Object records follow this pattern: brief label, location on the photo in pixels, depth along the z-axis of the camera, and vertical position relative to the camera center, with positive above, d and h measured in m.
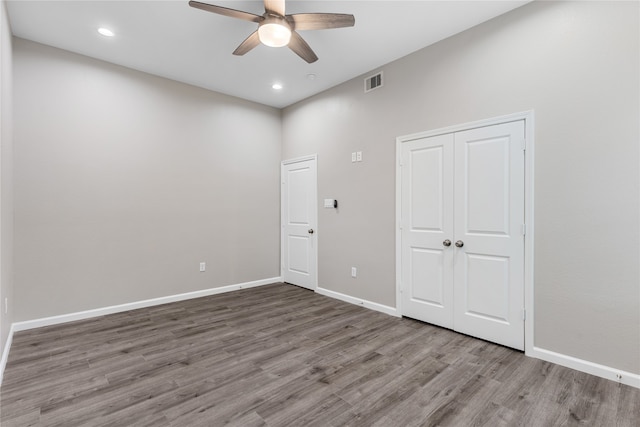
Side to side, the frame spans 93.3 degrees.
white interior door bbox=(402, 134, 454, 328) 3.30 -0.22
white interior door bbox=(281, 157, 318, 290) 4.97 -0.21
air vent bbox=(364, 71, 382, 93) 3.93 +1.70
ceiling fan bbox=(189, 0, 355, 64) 2.39 +1.56
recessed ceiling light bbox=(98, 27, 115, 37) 3.12 +1.88
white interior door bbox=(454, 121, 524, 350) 2.79 -0.23
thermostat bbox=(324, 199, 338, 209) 4.58 +0.11
